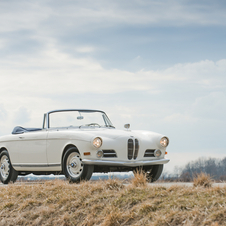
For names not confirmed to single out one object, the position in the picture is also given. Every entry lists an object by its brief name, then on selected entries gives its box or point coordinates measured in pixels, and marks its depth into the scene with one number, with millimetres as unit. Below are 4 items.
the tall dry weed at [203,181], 14959
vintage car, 17844
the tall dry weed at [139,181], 15156
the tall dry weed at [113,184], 15048
